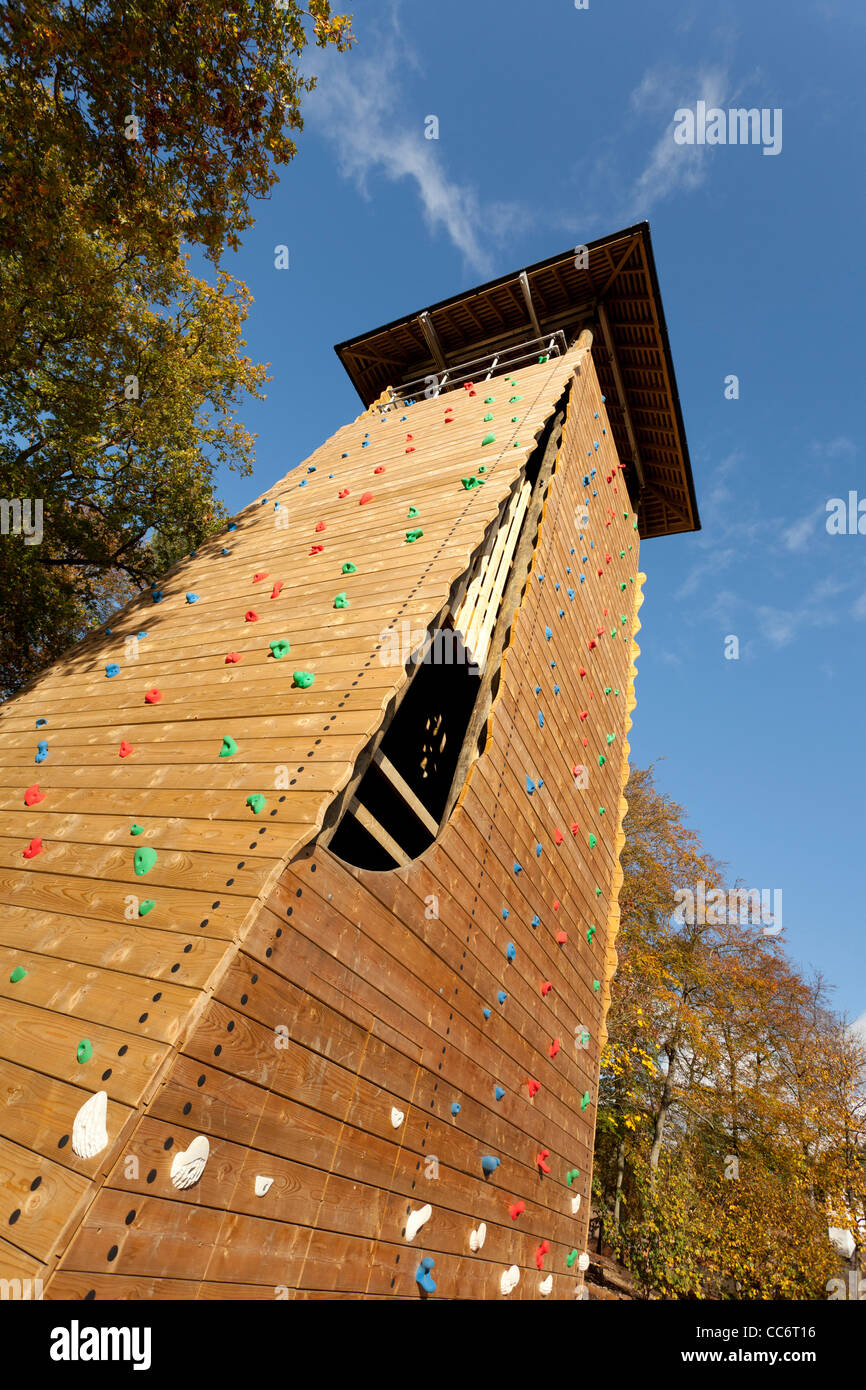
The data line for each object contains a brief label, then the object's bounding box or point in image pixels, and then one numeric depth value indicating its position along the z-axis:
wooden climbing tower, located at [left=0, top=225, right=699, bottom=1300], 2.44
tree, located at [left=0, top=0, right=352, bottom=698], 6.33
